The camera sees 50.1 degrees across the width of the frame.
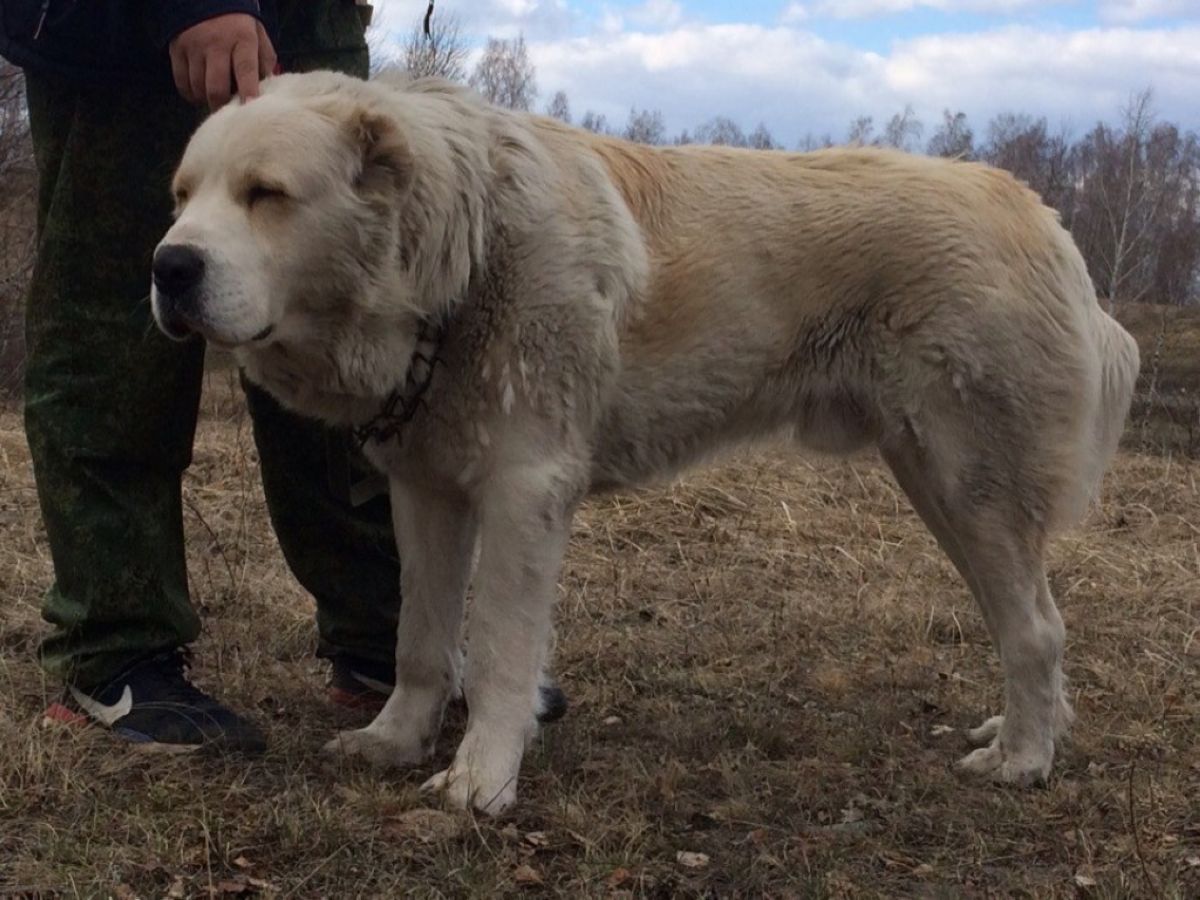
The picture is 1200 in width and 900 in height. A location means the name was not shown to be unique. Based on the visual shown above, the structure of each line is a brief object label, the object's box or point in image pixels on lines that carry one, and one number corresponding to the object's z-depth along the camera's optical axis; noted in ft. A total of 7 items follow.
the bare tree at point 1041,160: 136.98
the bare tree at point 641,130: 130.01
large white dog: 8.68
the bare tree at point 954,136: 137.28
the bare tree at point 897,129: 134.08
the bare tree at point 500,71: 139.03
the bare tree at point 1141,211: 104.33
